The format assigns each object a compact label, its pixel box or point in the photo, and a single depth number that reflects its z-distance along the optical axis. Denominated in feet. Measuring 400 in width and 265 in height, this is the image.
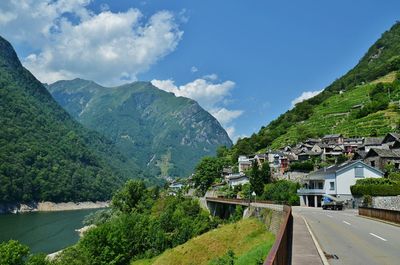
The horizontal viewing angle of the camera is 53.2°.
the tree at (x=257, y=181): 241.35
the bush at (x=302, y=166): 260.62
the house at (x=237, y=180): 297.94
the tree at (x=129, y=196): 318.04
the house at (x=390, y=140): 252.28
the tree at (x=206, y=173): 353.72
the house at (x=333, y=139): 326.59
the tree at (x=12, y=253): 127.34
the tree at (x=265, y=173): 250.16
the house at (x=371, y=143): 272.54
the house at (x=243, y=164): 360.97
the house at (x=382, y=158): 219.18
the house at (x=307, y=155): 295.89
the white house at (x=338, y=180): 202.80
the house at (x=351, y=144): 300.75
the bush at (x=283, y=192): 216.74
